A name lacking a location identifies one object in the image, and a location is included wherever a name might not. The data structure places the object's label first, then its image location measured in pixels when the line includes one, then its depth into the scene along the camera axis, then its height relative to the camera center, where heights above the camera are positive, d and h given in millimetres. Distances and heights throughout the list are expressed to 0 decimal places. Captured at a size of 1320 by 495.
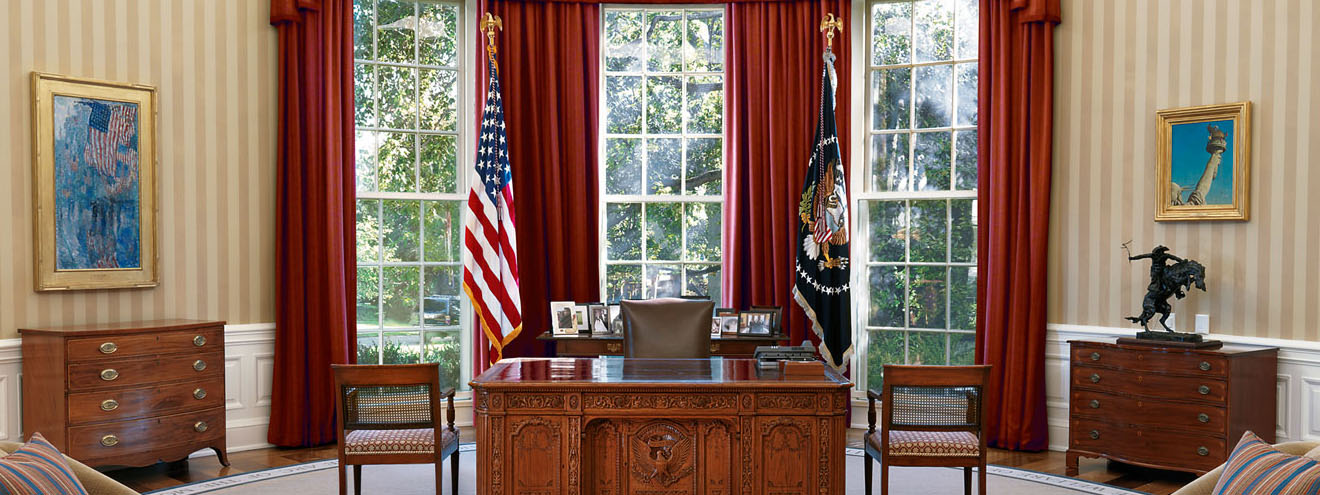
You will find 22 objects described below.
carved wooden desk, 4094 -845
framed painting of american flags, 5168 +234
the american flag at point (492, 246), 6258 -128
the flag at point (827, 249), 6258 -154
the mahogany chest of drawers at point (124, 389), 4840 -829
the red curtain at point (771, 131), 6543 +624
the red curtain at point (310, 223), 6031 +22
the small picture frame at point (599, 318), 6293 -593
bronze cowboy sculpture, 5180 -320
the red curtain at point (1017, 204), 5984 +124
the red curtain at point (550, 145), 6621 +546
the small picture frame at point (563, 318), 6289 -591
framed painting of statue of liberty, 5344 +332
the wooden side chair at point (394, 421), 4254 -849
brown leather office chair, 5410 -581
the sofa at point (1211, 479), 2928 -772
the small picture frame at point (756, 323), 6234 -621
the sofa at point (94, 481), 2916 -757
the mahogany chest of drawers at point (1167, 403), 4898 -929
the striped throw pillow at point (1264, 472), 2580 -676
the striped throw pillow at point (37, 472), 2555 -658
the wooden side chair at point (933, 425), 4215 -873
